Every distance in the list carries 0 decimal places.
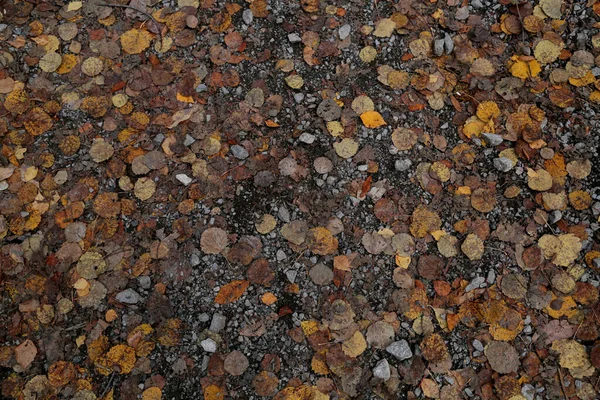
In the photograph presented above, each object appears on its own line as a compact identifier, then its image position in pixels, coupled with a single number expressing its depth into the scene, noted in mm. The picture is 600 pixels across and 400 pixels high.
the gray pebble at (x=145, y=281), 2250
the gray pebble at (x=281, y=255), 2287
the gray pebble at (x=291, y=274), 2254
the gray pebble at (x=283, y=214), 2344
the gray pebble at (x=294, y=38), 2691
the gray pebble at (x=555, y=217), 2340
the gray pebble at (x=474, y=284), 2254
